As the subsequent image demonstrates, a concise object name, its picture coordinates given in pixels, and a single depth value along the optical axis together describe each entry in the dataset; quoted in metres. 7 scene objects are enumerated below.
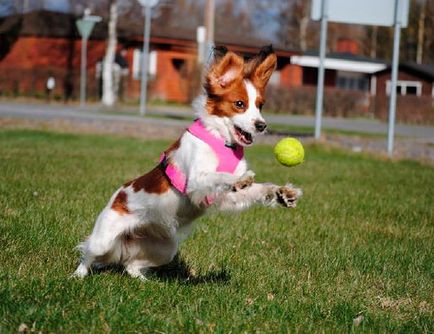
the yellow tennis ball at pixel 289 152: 5.25
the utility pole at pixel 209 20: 27.39
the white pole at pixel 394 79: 16.05
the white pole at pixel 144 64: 26.12
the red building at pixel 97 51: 42.47
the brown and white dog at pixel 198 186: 4.75
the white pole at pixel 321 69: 16.50
